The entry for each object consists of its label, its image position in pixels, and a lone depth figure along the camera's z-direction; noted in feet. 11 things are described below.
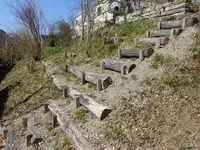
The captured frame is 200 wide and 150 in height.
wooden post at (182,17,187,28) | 19.97
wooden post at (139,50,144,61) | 17.85
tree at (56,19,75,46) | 48.44
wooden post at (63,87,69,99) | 18.12
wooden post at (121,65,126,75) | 16.75
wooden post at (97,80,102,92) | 15.71
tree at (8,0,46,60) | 34.63
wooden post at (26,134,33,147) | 13.54
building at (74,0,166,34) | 40.61
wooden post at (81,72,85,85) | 18.98
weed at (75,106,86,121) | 13.32
